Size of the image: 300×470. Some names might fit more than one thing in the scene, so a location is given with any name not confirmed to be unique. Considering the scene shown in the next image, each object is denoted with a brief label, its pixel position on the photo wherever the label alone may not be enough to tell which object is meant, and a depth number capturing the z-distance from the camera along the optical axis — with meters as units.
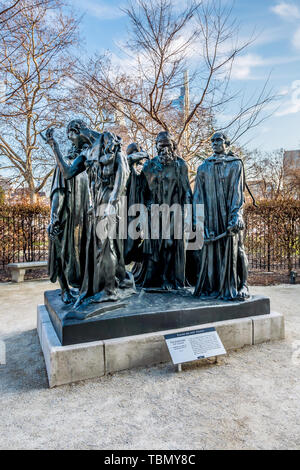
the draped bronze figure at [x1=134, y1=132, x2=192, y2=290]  4.66
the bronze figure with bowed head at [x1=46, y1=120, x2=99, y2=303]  4.09
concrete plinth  3.05
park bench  8.74
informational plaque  3.24
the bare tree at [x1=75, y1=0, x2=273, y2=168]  9.77
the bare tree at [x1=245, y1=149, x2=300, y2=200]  23.94
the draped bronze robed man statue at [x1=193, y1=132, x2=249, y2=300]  4.16
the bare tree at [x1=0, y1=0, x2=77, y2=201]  13.52
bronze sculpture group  3.66
